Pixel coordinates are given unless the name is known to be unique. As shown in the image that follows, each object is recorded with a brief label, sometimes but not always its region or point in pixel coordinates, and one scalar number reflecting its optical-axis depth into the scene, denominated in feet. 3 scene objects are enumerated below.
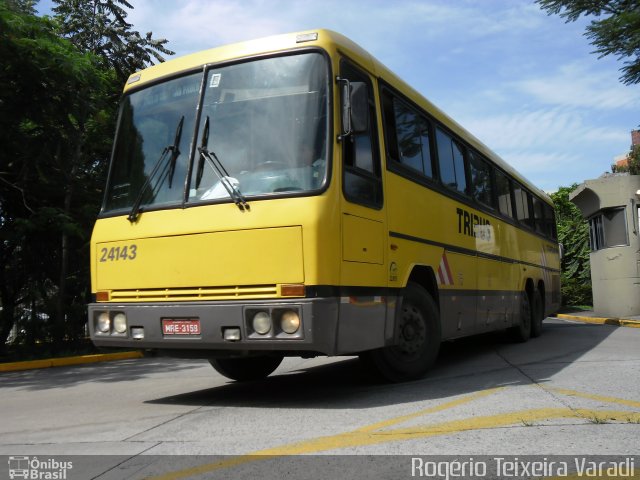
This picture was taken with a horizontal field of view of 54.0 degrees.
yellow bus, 17.19
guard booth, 66.69
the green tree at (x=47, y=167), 40.19
